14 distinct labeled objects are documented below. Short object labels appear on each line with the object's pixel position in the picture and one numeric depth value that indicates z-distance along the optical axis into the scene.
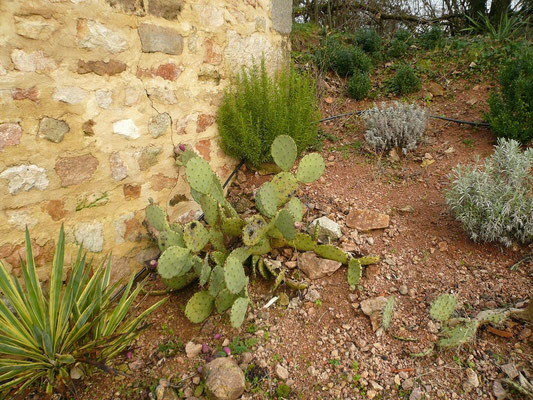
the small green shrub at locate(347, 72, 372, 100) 4.40
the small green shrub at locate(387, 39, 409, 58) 5.24
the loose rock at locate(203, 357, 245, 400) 1.72
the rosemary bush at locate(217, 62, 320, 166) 2.88
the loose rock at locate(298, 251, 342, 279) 2.32
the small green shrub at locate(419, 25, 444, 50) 5.29
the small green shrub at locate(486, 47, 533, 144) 3.24
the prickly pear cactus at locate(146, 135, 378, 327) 2.04
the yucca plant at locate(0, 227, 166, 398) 1.69
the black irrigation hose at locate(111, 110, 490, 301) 2.47
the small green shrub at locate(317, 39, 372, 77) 4.72
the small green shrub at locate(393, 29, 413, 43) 5.53
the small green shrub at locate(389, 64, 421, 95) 4.42
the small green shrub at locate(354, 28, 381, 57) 5.29
